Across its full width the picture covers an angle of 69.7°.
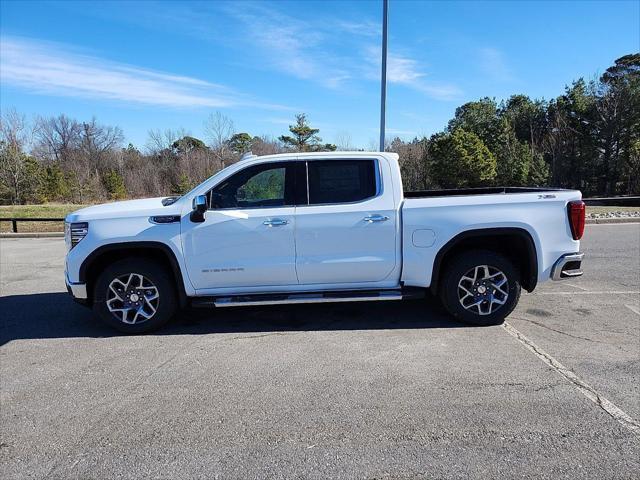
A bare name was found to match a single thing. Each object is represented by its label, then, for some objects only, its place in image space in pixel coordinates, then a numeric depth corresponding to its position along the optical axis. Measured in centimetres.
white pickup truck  493
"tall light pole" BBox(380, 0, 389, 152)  1219
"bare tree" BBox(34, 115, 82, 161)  5187
